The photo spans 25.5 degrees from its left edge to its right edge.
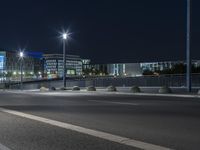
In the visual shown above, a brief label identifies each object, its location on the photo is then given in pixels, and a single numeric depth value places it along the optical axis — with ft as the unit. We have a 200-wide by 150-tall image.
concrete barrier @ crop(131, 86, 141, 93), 130.76
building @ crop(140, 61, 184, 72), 517.96
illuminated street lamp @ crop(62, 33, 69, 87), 179.81
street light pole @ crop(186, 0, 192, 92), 112.98
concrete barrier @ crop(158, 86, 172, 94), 120.57
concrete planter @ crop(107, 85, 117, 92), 145.91
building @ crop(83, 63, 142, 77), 517.72
